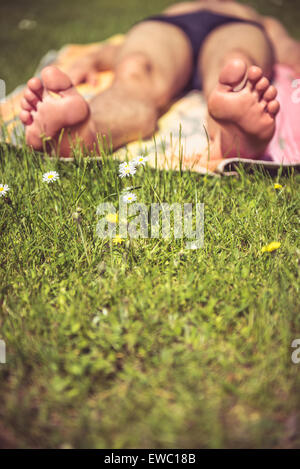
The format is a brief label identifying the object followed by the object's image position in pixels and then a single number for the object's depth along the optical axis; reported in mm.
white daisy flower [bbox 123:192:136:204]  1144
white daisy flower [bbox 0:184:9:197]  1149
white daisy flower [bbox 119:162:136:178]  1172
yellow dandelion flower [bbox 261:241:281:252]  963
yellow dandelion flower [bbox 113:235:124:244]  1039
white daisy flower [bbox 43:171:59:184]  1184
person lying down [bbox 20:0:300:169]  1194
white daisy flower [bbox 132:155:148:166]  1185
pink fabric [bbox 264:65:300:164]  1453
